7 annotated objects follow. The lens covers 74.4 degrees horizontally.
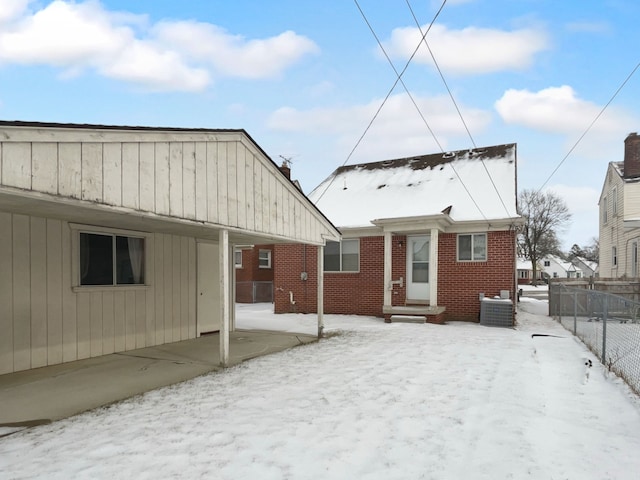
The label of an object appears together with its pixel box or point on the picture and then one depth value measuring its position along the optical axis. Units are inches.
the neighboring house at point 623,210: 828.6
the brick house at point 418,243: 501.4
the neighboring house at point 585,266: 3008.6
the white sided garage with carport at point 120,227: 175.8
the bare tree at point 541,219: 1875.0
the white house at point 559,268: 2935.5
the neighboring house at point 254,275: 909.2
